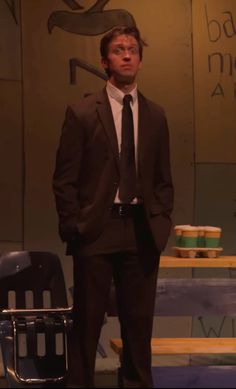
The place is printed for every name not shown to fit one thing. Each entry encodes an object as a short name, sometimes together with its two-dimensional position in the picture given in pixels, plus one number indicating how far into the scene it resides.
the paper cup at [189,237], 7.32
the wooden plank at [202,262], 6.99
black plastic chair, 6.15
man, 5.37
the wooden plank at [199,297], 7.27
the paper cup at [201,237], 7.42
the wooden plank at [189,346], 6.73
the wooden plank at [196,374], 6.23
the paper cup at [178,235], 7.42
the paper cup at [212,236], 7.37
